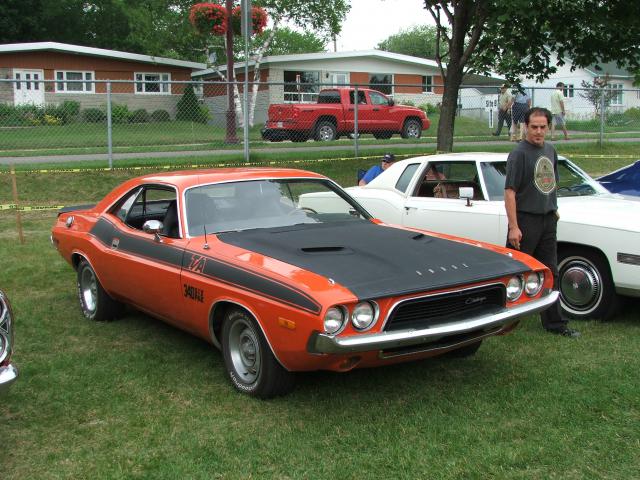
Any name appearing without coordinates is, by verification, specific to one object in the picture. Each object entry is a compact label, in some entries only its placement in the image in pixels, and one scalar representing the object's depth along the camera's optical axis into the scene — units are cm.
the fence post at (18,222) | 903
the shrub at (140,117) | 1608
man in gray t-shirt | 538
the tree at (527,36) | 1073
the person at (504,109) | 1875
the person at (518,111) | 1811
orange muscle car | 391
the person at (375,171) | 984
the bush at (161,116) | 1667
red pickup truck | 1758
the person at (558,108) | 1873
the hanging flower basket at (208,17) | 2284
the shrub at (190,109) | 1628
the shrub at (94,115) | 1594
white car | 556
